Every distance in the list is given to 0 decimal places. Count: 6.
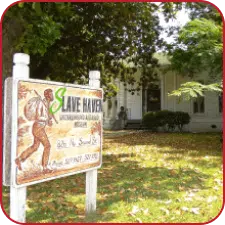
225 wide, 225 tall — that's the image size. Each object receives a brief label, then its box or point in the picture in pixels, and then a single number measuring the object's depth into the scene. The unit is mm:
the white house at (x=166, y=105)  12359
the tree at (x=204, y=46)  6438
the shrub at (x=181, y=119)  11234
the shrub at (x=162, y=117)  10876
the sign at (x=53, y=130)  2342
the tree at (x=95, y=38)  6262
